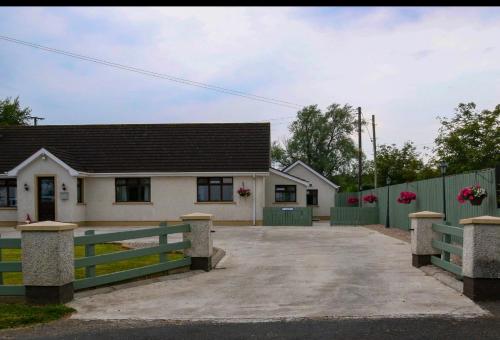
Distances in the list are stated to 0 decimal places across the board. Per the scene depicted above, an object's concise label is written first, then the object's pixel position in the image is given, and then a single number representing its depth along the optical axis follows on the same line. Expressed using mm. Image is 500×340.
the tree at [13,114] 62438
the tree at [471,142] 30812
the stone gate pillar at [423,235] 11281
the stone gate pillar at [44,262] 8219
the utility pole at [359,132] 43781
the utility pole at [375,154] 40397
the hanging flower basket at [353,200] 39375
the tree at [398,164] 42938
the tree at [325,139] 68500
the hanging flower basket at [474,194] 13388
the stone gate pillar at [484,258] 7914
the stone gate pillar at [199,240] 11672
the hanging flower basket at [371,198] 31062
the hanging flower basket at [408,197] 21502
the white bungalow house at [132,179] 28281
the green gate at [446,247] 9297
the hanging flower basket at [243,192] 29453
